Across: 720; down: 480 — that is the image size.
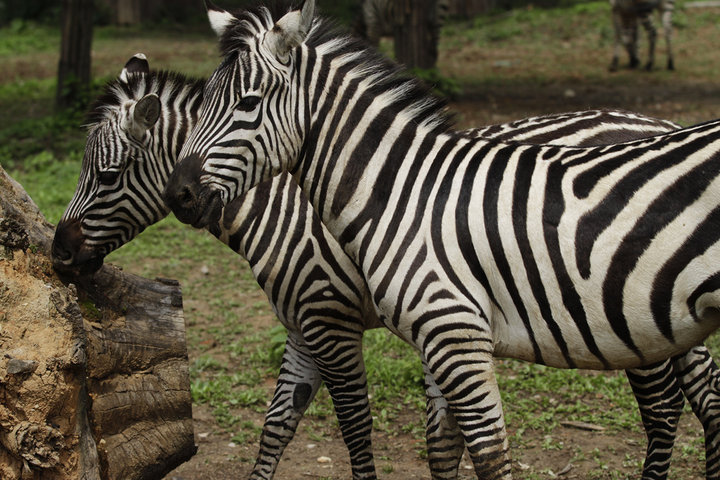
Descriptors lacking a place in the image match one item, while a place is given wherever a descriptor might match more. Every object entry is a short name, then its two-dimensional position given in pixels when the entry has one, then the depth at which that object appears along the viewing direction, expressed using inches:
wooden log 266.5
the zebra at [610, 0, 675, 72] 1253.1
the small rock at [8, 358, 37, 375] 262.2
